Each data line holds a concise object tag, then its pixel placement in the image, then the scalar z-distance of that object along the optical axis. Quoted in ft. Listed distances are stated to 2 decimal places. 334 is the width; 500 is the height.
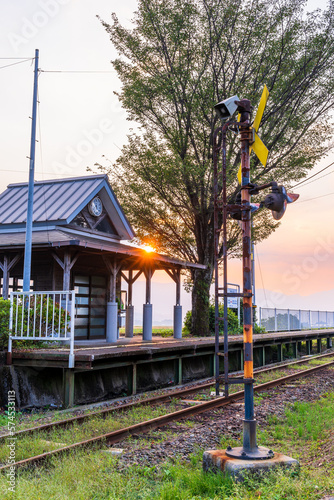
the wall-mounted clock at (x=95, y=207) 63.98
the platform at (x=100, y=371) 34.83
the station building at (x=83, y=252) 53.01
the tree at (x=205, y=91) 71.82
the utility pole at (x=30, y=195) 46.06
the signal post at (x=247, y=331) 17.67
